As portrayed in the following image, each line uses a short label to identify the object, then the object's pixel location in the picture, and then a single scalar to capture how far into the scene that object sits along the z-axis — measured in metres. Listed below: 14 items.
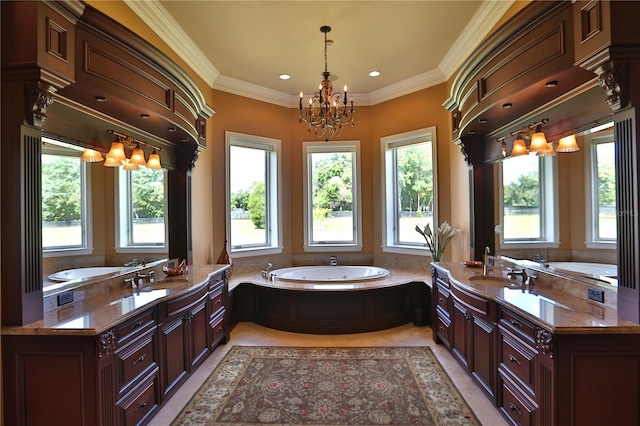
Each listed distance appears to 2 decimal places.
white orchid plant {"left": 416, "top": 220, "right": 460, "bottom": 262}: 4.23
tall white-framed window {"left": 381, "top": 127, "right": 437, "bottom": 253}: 4.84
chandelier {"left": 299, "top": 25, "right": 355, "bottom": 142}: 3.32
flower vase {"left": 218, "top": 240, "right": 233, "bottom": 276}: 4.59
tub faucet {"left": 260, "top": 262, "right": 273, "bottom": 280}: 4.55
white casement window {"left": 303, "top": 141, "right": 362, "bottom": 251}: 5.43
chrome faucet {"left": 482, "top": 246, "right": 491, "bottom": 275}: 3.48
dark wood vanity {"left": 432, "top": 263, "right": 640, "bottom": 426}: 1.74
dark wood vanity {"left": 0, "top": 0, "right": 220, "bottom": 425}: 1.82
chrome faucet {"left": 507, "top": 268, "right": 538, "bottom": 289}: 2.76
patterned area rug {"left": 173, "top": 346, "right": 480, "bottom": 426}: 2.42
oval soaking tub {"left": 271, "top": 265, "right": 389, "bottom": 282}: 4.99
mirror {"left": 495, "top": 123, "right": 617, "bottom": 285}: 2.17
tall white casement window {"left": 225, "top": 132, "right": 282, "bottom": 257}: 4.93
